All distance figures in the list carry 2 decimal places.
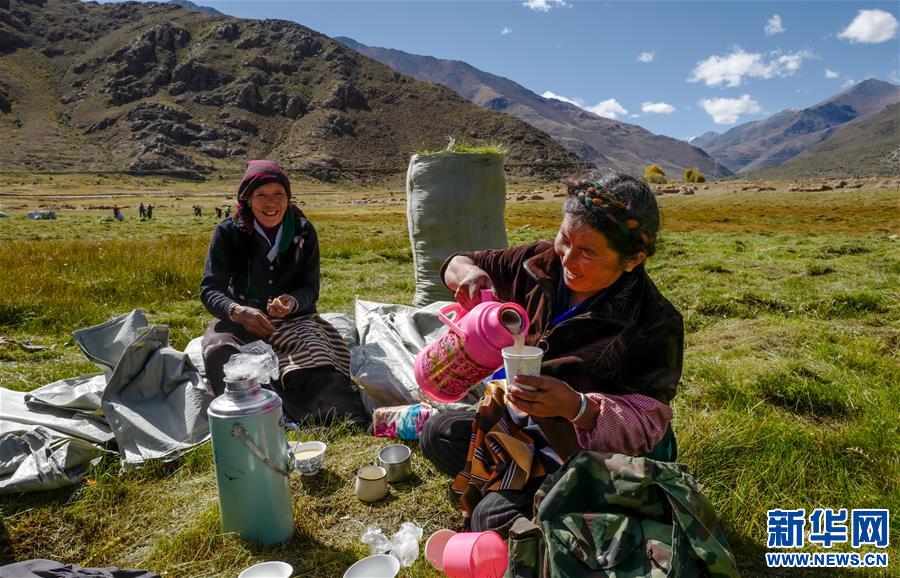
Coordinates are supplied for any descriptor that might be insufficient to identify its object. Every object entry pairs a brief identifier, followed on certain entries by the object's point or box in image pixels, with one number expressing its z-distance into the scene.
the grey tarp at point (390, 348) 3.79
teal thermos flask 2.15
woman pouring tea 1.97
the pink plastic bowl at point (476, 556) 2.02
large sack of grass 6.13
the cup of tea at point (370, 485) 2.73
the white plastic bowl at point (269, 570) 2.09
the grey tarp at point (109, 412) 2.84
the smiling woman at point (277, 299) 3.60
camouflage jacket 1.68
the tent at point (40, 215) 27.67
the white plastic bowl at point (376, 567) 2.09
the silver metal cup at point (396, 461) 2.88
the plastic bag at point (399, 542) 2.29
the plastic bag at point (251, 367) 2.23
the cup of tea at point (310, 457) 2.86
